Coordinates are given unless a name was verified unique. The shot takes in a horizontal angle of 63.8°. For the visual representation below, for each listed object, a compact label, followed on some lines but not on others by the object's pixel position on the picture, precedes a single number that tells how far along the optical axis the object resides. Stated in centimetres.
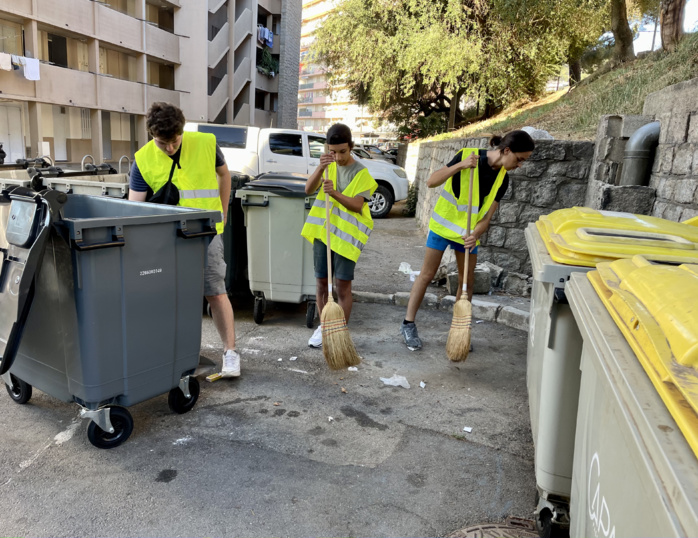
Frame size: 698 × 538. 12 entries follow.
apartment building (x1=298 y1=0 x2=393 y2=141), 7394
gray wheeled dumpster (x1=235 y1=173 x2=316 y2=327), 486
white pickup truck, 1184
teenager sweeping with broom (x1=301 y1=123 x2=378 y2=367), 400
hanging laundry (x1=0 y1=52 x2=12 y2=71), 1634
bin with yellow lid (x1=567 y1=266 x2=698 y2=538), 95
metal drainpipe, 454
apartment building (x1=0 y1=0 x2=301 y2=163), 1811
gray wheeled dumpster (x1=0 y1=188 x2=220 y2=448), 257
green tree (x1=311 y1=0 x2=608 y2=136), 1411
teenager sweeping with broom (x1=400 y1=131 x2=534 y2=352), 405
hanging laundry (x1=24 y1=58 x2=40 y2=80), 1734
